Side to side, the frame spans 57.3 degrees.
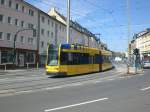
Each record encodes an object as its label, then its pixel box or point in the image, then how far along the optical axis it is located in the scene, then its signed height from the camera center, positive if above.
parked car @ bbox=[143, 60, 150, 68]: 25.50 -1.06
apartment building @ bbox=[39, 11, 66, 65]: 27.47 +5.99
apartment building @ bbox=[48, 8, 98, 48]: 38.04 +8.53
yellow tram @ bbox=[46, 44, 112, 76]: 11.51 -0.06
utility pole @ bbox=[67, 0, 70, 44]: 17.83 +6.44
